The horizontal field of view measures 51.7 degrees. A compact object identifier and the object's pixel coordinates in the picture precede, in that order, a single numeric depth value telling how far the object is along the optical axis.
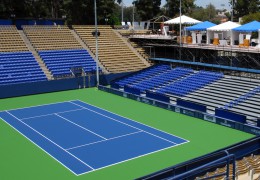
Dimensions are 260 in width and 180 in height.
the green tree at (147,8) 50.41
